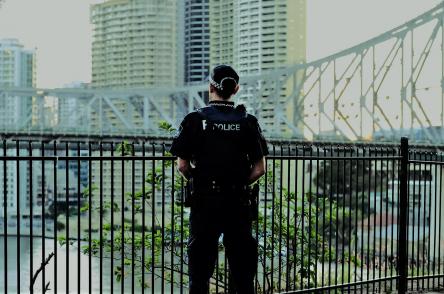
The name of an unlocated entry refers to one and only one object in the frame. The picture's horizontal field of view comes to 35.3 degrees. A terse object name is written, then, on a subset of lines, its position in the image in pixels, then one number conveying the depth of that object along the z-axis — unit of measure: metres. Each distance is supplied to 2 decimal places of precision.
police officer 3.52
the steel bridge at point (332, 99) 51.75
